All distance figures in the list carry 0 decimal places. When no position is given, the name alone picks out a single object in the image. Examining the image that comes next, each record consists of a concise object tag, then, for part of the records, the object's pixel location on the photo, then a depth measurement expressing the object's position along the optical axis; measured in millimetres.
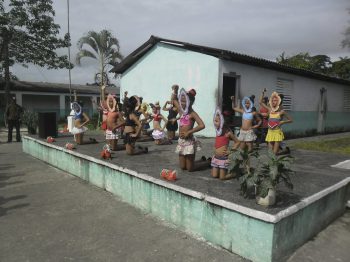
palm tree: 24844
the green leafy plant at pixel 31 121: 13555
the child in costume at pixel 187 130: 5863
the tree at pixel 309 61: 30472
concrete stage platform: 3788
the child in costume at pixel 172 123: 10475
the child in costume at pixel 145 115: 11517
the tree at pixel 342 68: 30812
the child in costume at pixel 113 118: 8023
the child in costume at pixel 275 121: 7789
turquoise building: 12266
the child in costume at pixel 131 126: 7658
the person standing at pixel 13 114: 13789
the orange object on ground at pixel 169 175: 5203
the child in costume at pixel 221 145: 5336
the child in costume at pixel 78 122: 9570
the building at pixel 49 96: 27859
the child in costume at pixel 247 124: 7945
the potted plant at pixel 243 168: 4208
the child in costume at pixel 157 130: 10250
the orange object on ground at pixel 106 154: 7074
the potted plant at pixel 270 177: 3984
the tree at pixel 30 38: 21359
